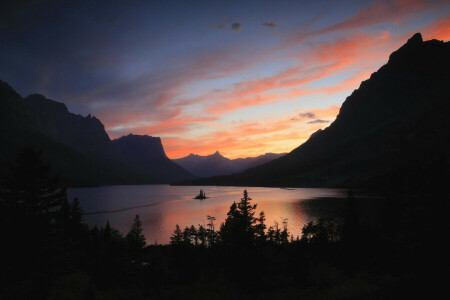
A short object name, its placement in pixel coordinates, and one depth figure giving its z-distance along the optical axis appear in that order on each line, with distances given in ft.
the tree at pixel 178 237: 198.86
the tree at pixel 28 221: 64.75
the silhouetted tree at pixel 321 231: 205.17
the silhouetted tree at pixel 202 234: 267.18
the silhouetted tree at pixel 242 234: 99.91
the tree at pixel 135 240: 217.15
